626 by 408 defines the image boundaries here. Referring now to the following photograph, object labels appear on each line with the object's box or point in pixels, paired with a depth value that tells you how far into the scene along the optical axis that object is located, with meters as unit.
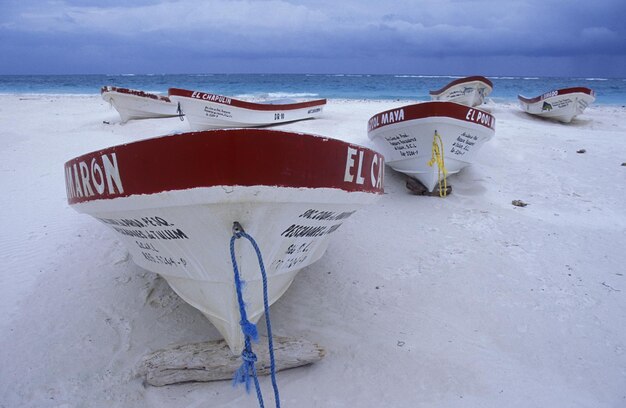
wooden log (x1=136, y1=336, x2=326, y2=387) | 2.70
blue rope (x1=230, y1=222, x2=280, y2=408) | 2.17
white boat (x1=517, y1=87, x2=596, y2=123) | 12.11
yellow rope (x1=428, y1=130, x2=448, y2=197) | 5.51
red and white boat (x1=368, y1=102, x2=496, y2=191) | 5.41
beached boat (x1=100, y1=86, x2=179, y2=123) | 11.36
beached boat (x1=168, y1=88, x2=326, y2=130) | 9.22
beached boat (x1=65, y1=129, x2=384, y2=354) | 2.00
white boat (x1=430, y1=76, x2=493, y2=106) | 12.80
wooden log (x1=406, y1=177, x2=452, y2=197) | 5.98
